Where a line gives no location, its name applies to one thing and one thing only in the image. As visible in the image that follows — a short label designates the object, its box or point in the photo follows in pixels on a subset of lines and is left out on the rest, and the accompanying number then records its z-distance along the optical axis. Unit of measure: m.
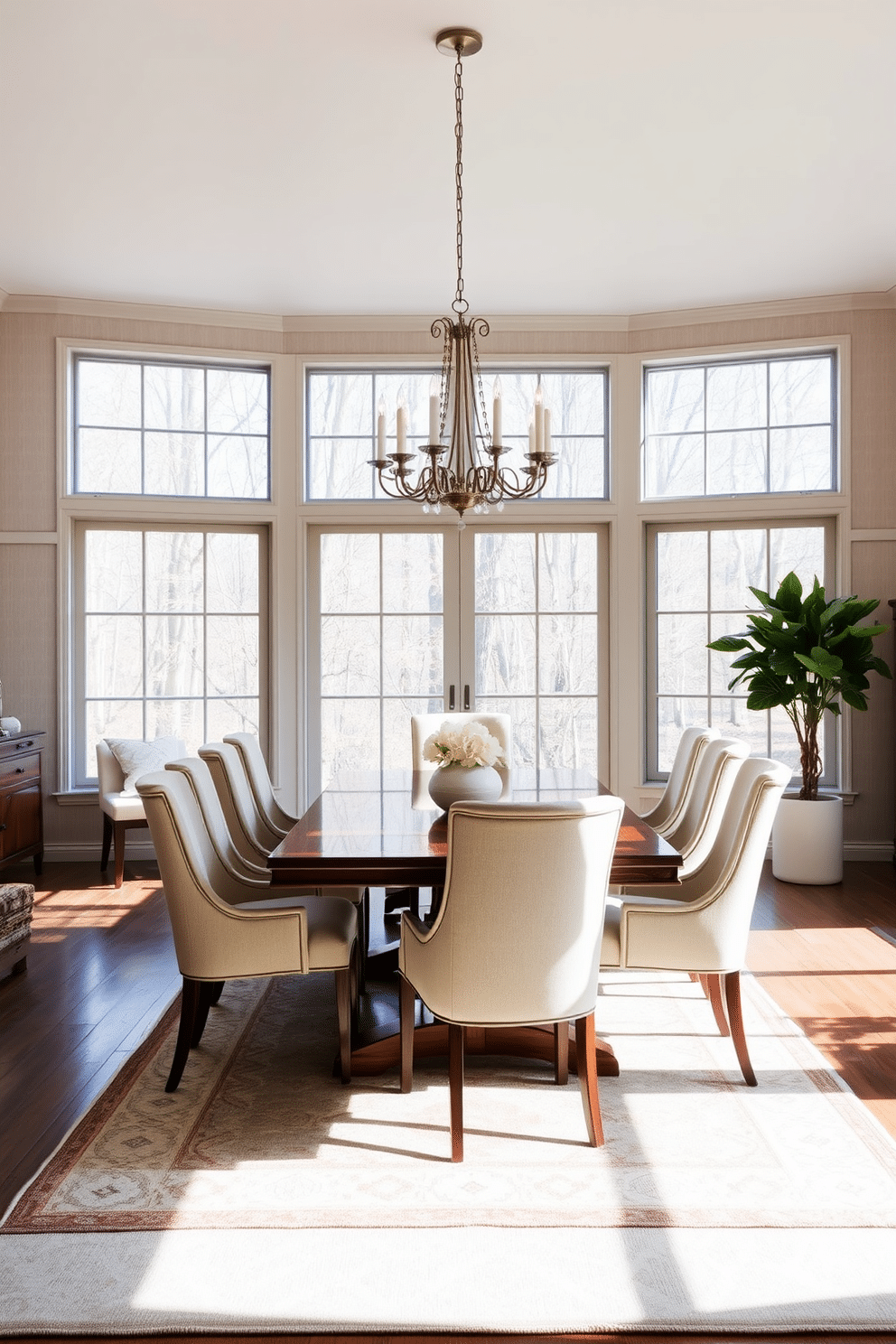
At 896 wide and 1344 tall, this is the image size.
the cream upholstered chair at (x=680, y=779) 3.97
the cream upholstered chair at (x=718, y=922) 2.92
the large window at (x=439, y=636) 6.27
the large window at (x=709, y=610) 6.12
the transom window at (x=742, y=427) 6.05
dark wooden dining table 2.73
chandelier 3.33
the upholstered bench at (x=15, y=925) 3.84
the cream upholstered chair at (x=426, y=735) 4.58
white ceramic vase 3.27
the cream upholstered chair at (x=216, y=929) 2.86
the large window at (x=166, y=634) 6.10
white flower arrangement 3.27
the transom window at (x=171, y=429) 6.06
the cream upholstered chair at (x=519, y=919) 2.38
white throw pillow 5.57
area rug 1.98
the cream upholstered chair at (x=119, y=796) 5.40
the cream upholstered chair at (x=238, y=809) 3.77
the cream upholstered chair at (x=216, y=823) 3.31
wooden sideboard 5.24
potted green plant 5.45
